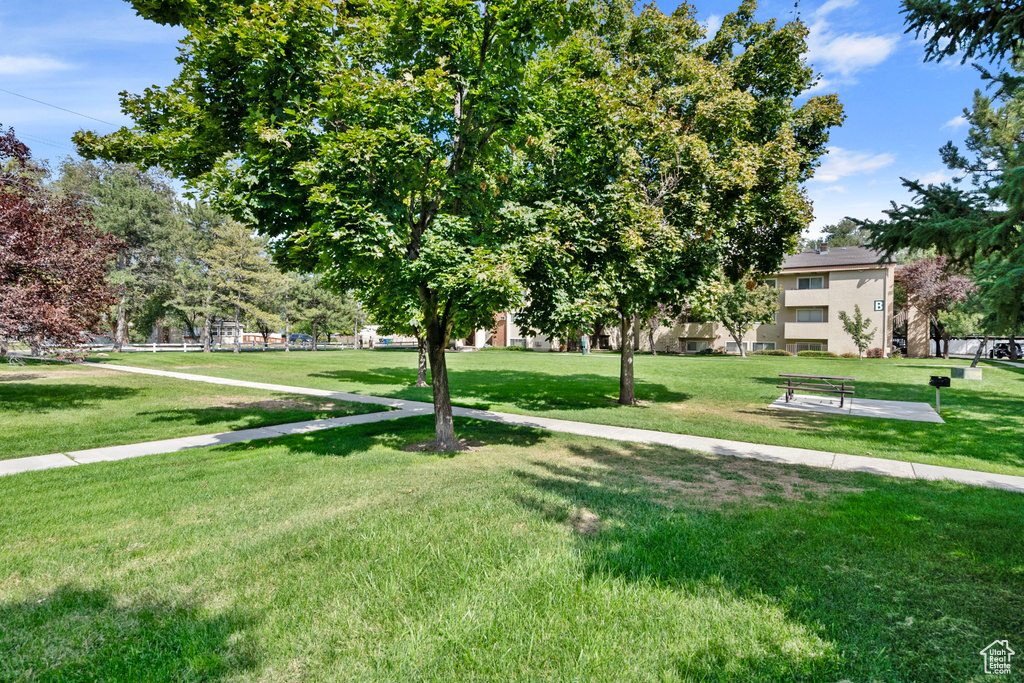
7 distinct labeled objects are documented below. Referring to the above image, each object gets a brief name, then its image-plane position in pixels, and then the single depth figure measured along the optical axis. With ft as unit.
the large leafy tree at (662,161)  29.09
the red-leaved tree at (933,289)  122.52
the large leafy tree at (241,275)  131.34
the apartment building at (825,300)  122.11
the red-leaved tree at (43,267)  36.65
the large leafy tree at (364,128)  22.09
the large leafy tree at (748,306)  120.26
